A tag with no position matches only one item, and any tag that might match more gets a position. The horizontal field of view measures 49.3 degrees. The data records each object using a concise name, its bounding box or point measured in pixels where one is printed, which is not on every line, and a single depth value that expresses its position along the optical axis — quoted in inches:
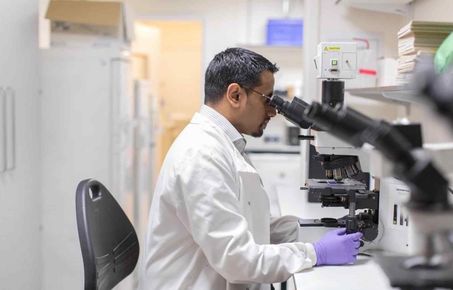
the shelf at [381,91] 68.1
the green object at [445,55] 52.6
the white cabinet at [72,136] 109.4
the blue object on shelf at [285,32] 165.6
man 52.9
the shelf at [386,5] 104.3
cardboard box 108.6
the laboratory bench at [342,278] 53.0
